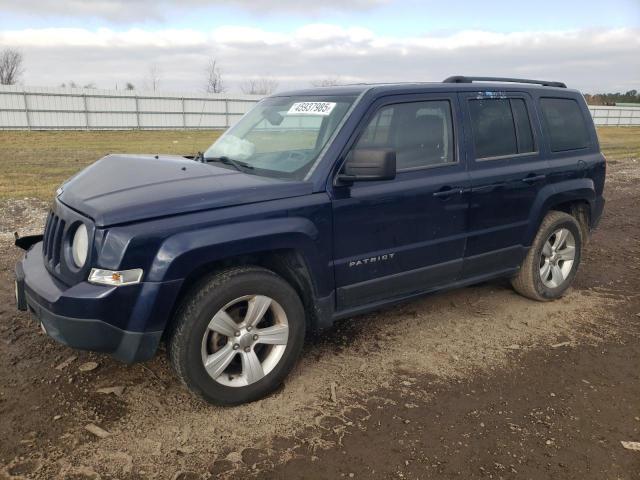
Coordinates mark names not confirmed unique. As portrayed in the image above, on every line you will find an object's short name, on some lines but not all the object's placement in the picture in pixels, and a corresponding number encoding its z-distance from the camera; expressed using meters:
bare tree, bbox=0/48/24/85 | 58.19
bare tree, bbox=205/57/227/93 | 57.72
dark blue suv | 2.80
